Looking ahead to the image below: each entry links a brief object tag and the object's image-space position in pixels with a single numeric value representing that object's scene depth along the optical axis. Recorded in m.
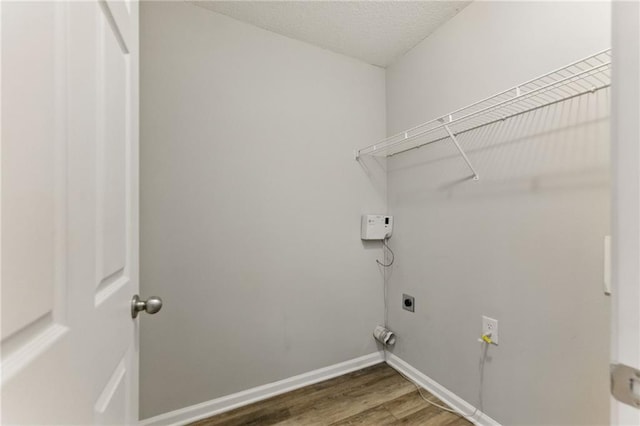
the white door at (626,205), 0.36
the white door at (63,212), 0.30
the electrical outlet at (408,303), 1.78
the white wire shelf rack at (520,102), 0.98
